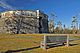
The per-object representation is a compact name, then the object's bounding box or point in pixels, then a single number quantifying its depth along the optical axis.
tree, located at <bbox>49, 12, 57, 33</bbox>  24.83
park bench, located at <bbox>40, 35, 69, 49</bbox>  4.59
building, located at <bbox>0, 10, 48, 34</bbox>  17.42
